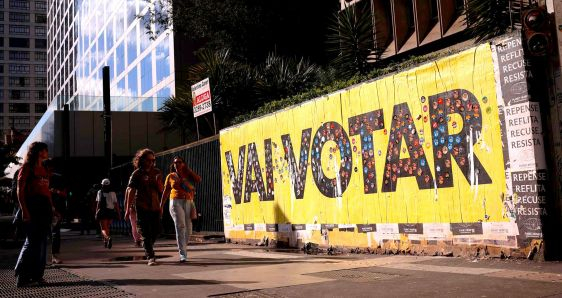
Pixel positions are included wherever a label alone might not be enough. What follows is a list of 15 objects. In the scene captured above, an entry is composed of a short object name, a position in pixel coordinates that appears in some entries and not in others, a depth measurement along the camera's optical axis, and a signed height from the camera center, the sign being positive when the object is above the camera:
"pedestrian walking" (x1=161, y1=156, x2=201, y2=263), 8.16 +0.30
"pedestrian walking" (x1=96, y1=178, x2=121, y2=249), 12.70 +0.37
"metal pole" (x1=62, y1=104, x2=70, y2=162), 24.53 +4.31
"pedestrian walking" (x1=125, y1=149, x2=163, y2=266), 7.91 +0.33
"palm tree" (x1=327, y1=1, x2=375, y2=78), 11.75 +3.64
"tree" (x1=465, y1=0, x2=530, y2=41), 8.45 +3.00
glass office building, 35.94 +17.50
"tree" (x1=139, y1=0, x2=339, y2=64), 24.66 +9.04
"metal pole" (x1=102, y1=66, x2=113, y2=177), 17.61 +3.42
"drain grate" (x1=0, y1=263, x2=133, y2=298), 5.64 -0.72
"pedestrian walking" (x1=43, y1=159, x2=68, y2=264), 9.10 +0.33
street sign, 12.06 +2.75
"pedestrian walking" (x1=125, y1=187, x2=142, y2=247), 11.42 -0.20
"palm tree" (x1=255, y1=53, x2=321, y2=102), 13.89 +3.48
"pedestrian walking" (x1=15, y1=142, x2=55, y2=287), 6.32 +0.17
